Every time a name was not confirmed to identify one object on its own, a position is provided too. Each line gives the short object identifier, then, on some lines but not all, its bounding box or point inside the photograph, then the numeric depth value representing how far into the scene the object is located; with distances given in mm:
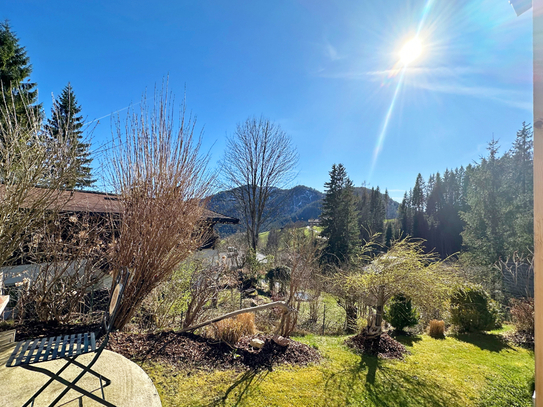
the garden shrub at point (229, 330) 3920
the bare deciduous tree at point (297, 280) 5477
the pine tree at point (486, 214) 17500
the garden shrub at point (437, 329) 6883
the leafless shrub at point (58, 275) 3803
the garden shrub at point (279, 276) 11483
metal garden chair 1598
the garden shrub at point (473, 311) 7266
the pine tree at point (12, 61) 8133
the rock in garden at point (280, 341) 4020
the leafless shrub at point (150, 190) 3600
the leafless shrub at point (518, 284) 10643
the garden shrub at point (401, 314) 7133
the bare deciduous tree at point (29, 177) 2963
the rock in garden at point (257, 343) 3915
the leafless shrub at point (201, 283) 4828
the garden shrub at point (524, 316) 6782
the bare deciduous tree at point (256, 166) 16203
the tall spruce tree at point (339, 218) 20453
